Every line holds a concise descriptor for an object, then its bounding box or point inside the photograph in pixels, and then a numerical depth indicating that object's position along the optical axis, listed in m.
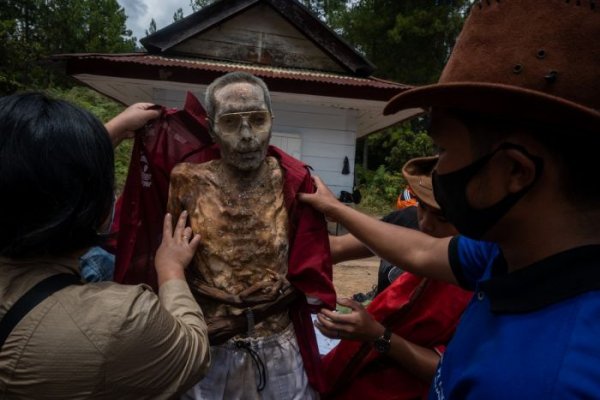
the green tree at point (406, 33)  18.33
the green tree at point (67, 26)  25.03
